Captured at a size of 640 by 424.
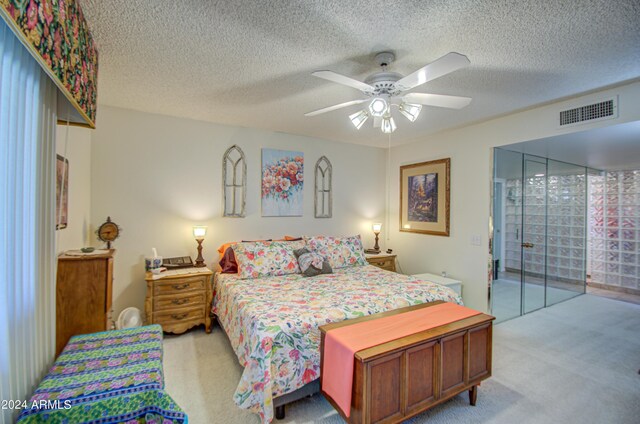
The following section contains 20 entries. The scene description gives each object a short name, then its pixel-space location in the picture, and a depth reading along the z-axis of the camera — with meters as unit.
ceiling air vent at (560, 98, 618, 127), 2.57
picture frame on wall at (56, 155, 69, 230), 2.12
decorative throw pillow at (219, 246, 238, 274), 3.33
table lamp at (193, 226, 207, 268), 3.45
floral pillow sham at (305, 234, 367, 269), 3.70
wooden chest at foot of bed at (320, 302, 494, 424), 1.60
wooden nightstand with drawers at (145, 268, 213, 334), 2.97
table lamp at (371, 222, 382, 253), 4.74
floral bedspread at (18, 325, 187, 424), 1.15
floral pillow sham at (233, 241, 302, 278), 3.15
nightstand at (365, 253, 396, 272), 4.33
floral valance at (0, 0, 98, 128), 0.93
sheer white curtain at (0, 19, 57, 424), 1.12
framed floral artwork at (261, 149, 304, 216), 4.05
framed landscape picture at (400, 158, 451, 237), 4.11
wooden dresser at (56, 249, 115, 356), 1.89
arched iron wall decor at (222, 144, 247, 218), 3.79
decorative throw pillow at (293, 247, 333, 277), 3.28
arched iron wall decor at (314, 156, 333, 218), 4.50
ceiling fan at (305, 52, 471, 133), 1.80
